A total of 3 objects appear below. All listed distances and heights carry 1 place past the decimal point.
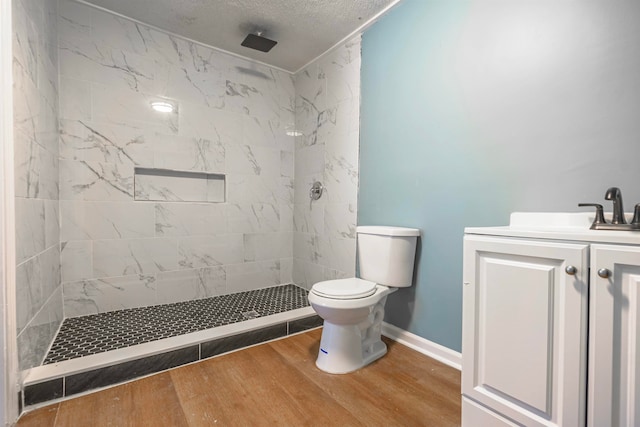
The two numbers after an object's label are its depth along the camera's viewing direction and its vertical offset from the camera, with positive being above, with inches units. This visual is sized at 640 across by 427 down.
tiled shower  65.3 +12.9
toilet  60.5 -18.5
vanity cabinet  31.2 -14.8
